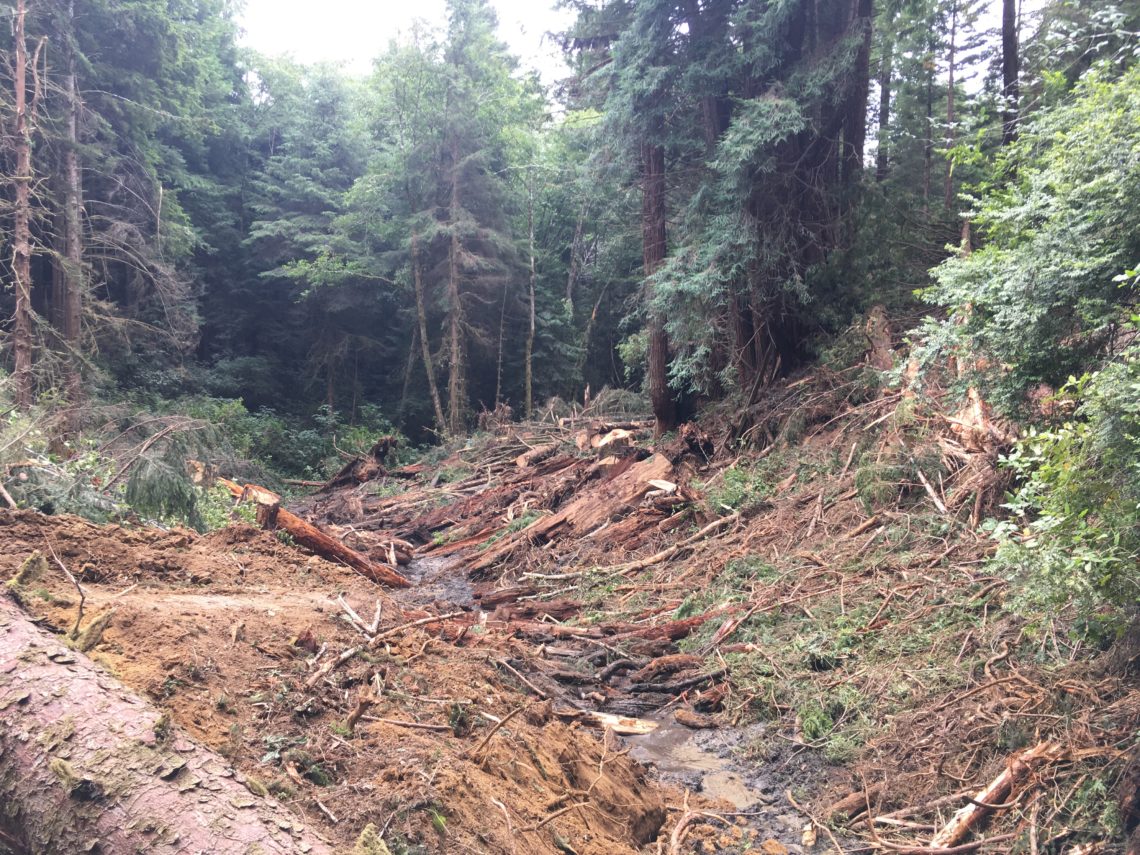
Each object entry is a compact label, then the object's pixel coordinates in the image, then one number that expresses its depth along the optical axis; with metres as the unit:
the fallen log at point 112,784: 2.29
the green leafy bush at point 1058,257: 5.04
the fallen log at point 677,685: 7.14
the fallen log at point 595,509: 11.78
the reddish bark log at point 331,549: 9.41
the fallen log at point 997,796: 4.37
